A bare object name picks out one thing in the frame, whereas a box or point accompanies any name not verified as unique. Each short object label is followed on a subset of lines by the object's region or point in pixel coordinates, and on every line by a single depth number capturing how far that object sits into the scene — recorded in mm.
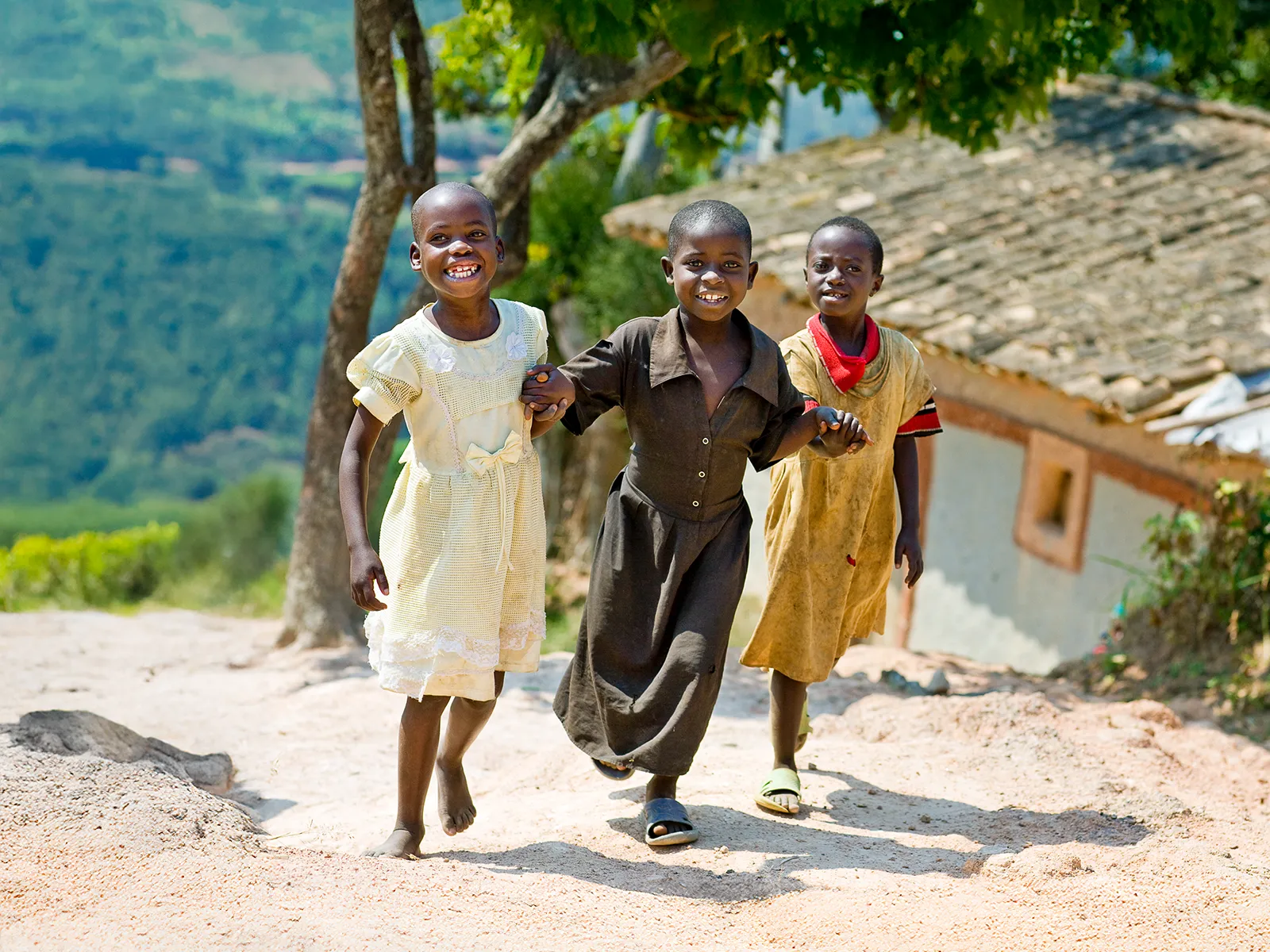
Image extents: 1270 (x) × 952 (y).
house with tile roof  7211
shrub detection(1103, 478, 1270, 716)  5840
